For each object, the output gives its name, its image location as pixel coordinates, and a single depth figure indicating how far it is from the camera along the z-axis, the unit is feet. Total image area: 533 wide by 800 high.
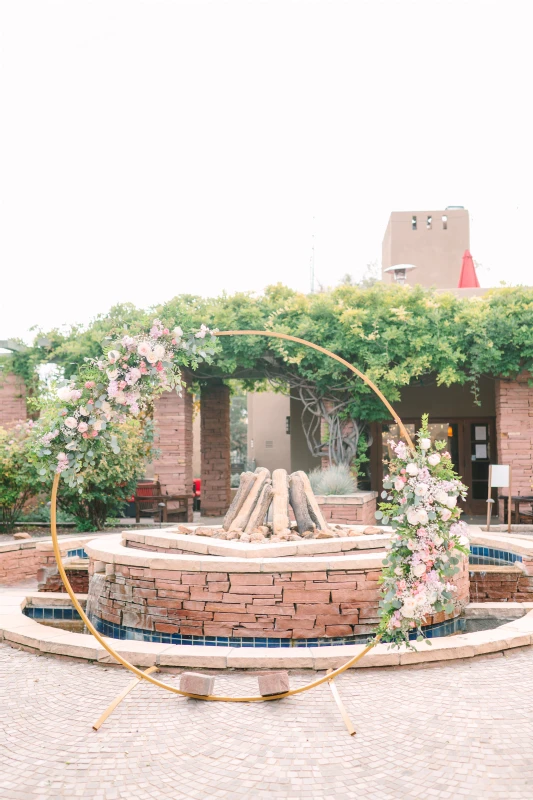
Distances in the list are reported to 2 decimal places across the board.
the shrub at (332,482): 36.99
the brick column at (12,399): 48.88
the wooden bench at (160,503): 41.65
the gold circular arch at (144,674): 12.61
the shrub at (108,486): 37.45
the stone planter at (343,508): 35.35
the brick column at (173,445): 43.73
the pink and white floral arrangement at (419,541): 13.28
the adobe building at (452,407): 41.60
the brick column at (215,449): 51.78
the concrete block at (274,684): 12.55
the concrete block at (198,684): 12.59
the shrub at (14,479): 37.55
